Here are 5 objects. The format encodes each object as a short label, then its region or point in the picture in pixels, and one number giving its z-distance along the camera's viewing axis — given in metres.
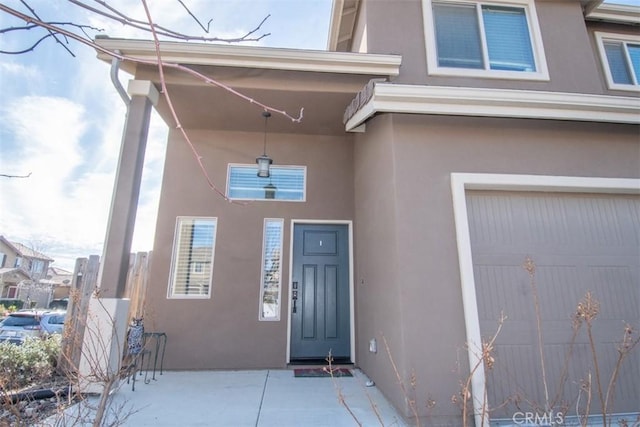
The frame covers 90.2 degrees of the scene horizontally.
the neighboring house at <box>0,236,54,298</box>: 17.91
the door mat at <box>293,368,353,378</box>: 4.29
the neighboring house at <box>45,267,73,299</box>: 25.88
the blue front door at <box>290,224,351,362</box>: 4.84
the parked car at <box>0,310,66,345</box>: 6.47
